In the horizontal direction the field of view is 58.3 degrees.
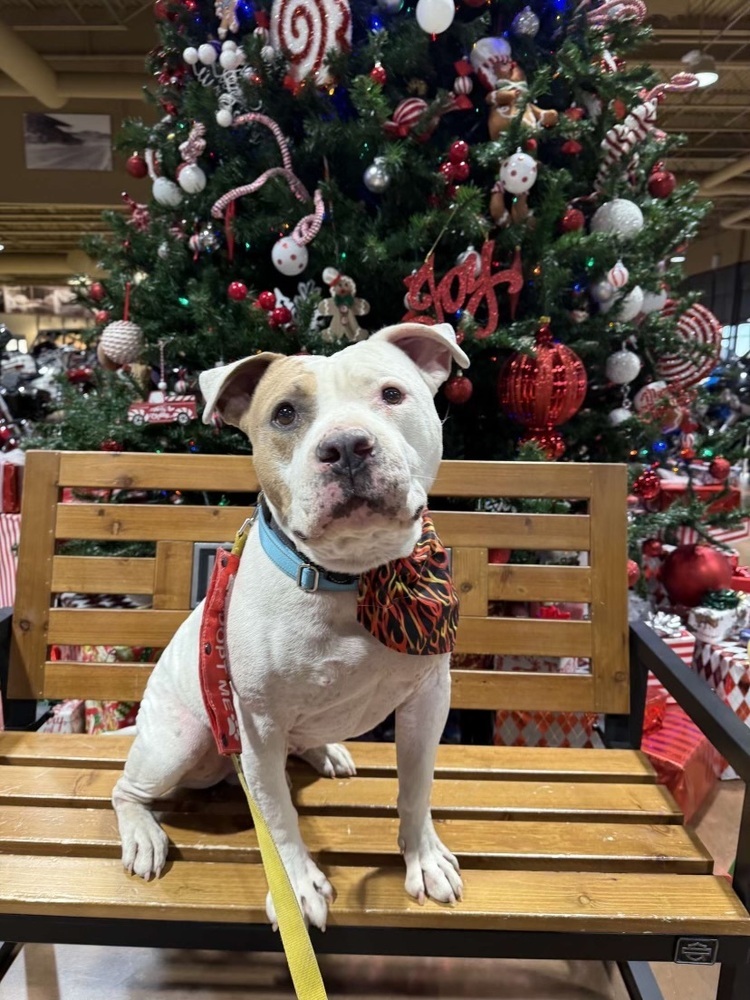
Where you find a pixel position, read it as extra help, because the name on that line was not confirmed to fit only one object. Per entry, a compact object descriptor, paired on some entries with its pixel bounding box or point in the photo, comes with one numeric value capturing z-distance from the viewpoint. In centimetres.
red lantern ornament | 183
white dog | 74
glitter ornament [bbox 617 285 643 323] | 204
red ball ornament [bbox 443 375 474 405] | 184
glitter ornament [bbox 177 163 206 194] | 196
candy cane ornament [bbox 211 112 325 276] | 183
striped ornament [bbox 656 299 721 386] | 234
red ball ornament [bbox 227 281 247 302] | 188
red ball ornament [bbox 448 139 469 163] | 180
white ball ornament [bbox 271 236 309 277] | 183
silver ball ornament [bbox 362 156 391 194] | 178
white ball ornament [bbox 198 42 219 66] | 193
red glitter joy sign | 177
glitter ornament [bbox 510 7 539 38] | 190
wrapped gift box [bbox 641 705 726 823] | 187
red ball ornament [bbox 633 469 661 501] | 219
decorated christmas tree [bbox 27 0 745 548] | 181
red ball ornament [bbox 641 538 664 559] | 245
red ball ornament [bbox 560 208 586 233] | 192
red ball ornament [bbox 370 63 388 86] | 174
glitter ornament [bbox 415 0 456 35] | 168
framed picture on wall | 589
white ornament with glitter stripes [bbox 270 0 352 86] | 176
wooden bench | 95
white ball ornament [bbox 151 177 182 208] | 209
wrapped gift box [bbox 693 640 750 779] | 208
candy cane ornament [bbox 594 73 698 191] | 204
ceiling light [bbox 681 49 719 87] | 390
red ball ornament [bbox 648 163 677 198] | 225
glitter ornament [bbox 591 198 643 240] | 200
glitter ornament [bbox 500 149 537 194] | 175
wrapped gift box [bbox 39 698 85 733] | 190
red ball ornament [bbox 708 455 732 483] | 249
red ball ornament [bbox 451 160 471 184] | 181
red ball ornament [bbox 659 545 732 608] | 242
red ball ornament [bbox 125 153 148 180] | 230
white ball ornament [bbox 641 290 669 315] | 228
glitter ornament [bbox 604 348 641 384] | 208
